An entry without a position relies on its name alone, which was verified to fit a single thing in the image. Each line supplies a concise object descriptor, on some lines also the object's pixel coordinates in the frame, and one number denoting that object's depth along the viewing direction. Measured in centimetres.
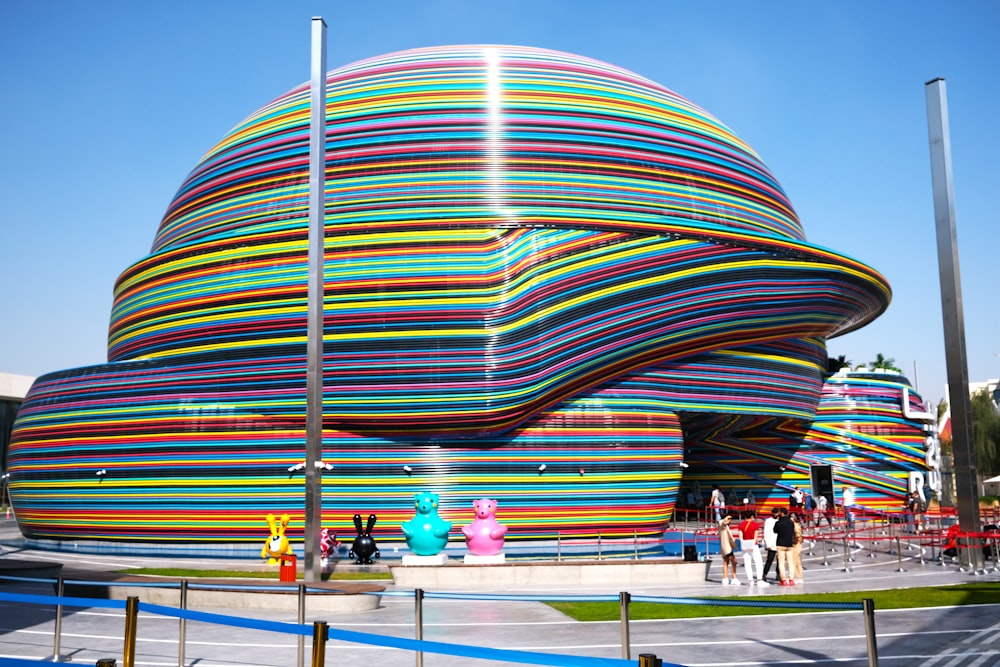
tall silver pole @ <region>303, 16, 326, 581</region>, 1727
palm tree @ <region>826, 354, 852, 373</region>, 4097
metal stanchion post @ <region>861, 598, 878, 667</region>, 748
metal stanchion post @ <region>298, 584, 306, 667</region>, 1121
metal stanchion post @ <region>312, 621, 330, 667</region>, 730
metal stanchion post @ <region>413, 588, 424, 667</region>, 939
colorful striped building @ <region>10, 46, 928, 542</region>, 2552
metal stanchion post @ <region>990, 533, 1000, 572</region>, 2233
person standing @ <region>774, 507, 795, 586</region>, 1906
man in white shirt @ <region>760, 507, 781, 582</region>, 2042
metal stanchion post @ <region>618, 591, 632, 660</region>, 835
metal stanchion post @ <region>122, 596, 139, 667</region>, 868
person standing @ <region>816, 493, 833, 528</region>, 3197
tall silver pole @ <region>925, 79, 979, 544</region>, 2177
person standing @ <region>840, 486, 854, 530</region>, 3625
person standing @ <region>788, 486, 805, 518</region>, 3375
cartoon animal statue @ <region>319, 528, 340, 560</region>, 2348
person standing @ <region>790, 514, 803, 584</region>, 1923
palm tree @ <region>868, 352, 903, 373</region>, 8712
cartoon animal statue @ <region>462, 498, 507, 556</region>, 2155
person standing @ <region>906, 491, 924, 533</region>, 2963
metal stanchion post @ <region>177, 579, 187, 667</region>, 1017
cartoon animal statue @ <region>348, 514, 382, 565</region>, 2266
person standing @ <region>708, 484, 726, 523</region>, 3124
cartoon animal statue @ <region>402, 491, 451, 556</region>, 2139
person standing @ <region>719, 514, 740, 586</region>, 1914
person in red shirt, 1908
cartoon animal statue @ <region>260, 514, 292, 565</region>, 2205
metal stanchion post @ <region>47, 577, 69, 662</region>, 1084
